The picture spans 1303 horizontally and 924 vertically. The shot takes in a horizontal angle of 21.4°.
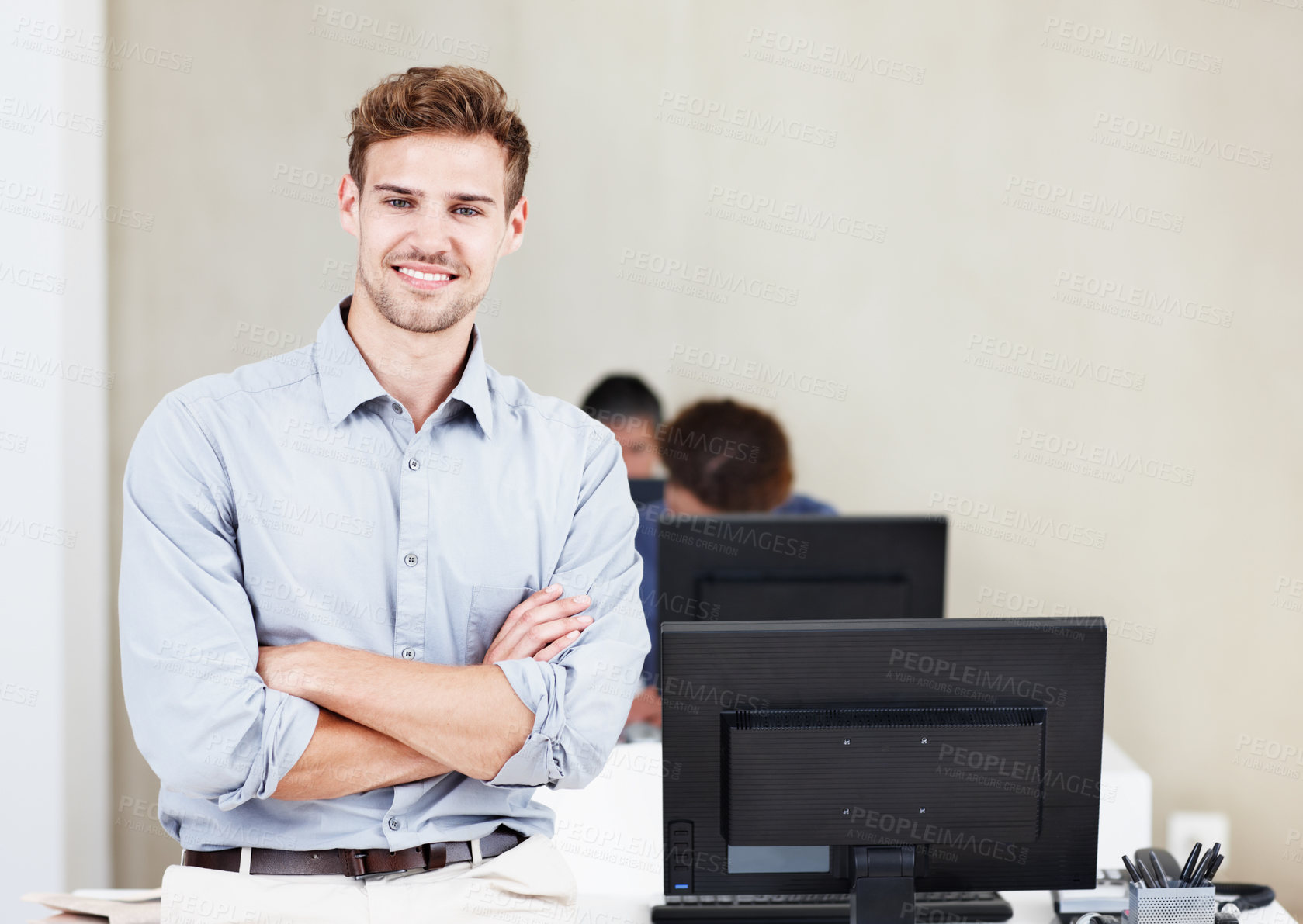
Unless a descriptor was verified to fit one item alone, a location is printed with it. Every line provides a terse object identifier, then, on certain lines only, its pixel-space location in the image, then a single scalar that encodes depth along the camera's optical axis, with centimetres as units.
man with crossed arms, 401
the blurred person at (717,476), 532
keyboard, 425
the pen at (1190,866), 413
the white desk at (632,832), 435
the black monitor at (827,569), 457
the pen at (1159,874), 414
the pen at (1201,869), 411
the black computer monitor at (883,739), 402
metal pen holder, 410
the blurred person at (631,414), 616
